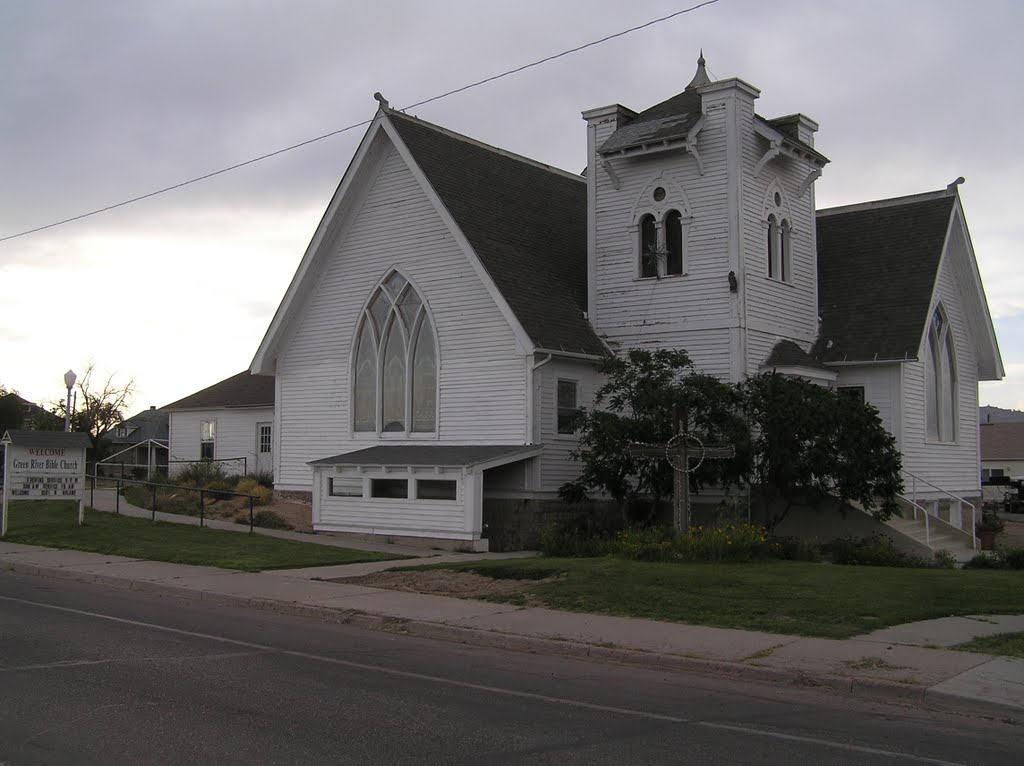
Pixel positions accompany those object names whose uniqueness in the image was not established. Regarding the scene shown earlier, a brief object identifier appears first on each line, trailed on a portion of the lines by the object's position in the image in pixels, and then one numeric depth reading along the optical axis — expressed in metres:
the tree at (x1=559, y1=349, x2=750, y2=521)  21.16
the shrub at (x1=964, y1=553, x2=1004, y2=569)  19.22
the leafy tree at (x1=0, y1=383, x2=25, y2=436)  61.72
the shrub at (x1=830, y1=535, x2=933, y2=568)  19.89
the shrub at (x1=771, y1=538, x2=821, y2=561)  19.11
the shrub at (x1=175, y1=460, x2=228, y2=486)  33.66
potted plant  26.55
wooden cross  18.67
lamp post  26.12
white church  24.12
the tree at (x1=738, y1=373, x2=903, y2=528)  20.88
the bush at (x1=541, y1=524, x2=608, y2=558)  20.44
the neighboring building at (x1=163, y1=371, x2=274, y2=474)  40.41
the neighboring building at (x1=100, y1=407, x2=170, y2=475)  51.02
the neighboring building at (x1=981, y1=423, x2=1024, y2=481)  76.19
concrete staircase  22.56
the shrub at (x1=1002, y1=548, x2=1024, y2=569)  18.97
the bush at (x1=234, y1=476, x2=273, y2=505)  28.70
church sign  23.58
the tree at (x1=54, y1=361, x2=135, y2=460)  60.26
